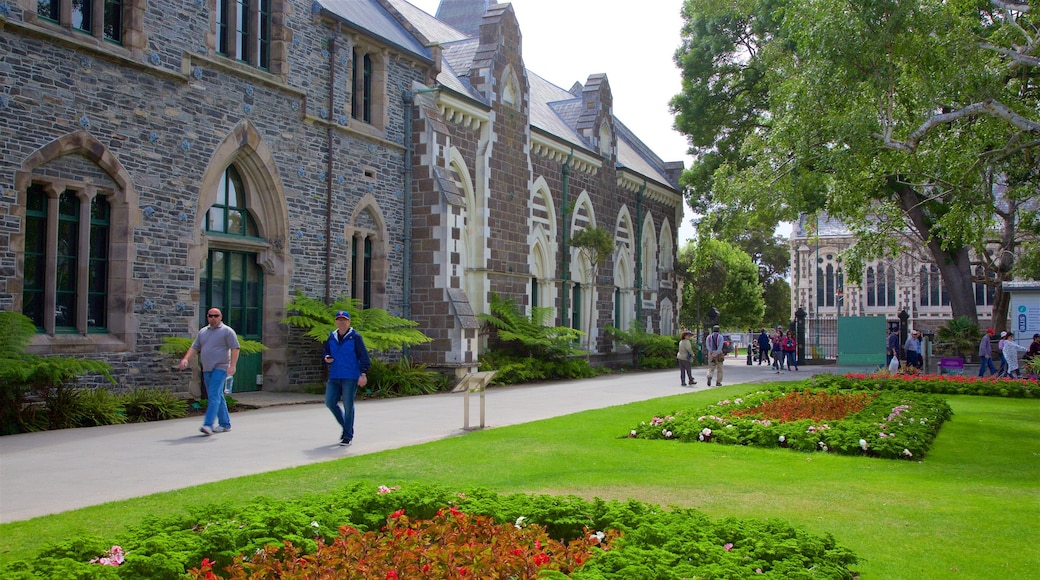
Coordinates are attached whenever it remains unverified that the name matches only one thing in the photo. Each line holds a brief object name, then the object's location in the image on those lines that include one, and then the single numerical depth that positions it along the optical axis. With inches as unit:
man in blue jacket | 452.4
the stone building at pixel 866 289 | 2551.7
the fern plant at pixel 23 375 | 445.4
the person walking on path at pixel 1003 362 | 1036.4
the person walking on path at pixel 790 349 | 1282.8
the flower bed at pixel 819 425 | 431.8
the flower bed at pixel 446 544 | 186.5
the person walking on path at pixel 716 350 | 946.7
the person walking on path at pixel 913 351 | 1124.5
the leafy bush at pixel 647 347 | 1309.1
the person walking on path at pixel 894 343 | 1122.6
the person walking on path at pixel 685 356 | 918.4
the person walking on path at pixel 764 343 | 1432.1
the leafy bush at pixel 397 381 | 724.0
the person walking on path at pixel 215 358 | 468.1
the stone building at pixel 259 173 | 518.6
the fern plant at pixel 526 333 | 943.0
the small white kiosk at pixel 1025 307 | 1058.7
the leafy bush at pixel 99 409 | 491.5
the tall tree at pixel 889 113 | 612.4
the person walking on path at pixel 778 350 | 1253.9
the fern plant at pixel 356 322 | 680.4
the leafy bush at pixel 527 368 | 914.7
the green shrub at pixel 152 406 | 519.8
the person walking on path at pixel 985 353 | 1054.4
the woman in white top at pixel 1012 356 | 996.6
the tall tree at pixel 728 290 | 2058.3
